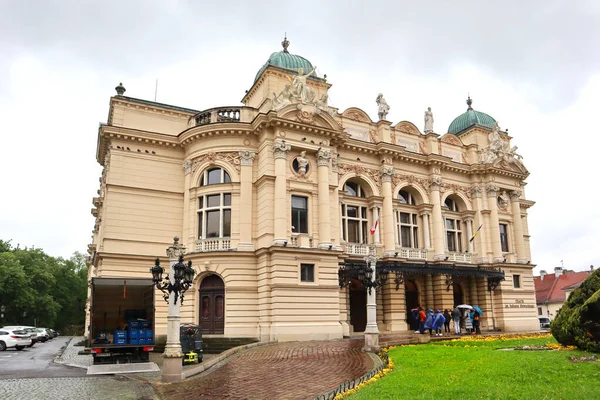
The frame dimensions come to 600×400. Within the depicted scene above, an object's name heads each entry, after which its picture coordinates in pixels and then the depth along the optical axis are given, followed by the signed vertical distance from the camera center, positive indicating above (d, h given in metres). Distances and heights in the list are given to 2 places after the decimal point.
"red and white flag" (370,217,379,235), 31.90 +4.59
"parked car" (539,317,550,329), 50.12 -2.61
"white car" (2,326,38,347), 36.49 -2.38
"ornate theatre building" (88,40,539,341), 28.30 +5.49
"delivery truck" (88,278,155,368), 21.05 -0.81
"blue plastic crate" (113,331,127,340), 21.11 -1.34
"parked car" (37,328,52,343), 44.62 -2.88
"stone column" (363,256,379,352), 20.88 -0.96
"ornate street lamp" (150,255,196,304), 15.70 +0.68
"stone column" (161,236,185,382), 14.88 -1.18
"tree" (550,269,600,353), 14.88 -0.65
